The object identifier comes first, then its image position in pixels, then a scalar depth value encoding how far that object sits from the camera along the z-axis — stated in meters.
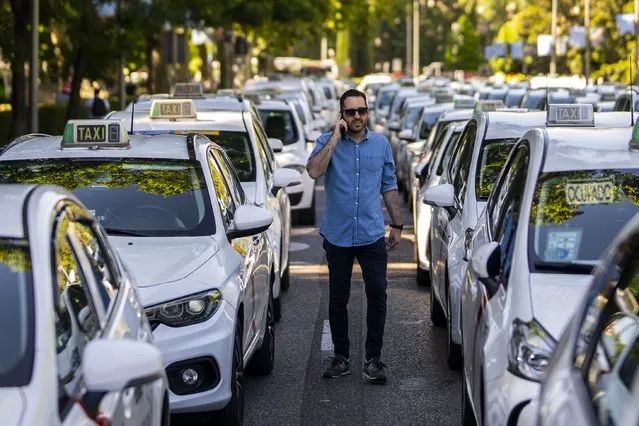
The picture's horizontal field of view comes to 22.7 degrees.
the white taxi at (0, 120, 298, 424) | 7.33
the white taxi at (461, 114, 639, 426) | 5.93
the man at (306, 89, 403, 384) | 9.25
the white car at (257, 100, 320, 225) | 18.92
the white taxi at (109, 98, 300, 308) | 12.08
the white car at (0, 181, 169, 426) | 4.23
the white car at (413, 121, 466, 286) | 13.00
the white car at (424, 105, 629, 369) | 9.59
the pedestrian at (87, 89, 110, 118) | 34.59
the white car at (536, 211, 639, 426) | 3.97
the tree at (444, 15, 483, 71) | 125.25
